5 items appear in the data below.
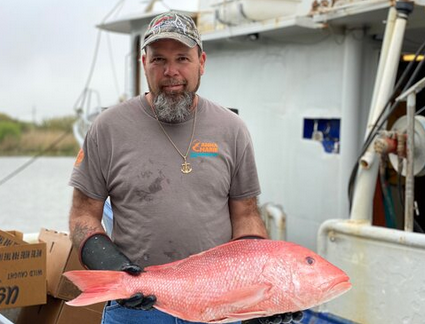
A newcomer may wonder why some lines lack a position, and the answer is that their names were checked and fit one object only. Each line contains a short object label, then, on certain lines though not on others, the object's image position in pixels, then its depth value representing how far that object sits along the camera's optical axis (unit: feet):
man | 8.61
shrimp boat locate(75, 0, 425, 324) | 13.30
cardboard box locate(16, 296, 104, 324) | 13.57
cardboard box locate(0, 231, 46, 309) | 11.98
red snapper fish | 7.37
